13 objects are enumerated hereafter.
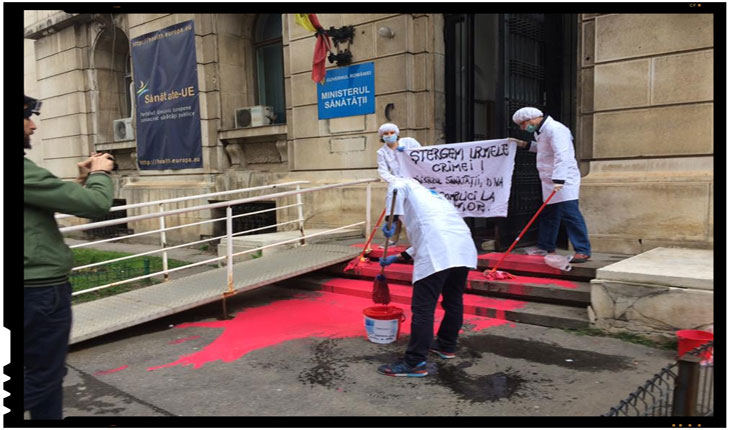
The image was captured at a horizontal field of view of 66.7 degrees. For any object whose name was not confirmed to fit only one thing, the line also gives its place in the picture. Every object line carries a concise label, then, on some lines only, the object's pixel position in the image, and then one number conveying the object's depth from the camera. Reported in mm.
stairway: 5480
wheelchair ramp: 5336
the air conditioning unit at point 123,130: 14055
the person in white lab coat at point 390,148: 7387
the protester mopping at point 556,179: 5832
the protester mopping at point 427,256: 4176
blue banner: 11938
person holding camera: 2775
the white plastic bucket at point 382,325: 4992
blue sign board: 9094
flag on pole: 9180
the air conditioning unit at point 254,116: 11453
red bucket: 4090
